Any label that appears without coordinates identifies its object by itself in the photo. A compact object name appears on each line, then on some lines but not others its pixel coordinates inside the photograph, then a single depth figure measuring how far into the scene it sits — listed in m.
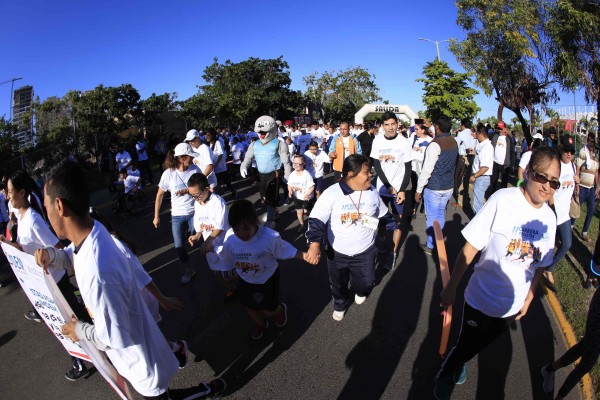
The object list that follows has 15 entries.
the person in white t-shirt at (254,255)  3.28
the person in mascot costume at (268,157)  6.68
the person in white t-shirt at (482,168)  6.79
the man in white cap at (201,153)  6.65
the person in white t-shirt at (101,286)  1.81
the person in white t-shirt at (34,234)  3.42
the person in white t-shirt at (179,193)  4.92
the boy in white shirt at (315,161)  8.12
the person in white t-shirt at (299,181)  6.60
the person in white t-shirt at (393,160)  5.47
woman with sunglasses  2.33
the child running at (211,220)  3.86
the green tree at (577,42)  11.05
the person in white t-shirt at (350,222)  3.59
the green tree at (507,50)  13.45
